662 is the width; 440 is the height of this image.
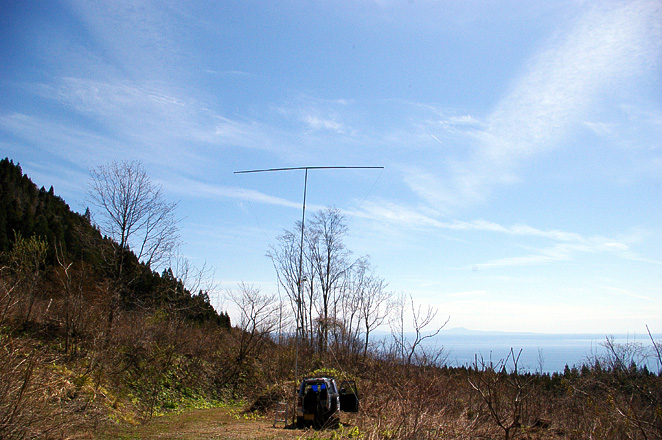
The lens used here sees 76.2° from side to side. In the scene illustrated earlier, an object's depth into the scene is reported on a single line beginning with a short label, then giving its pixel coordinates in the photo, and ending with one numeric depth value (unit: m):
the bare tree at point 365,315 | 31.72
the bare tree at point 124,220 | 22.11
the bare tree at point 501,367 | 6.74
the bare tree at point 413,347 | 14.36
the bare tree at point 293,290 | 32.87
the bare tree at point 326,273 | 34.94
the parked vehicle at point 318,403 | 13.41
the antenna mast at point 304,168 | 13.00
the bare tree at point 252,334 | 26.80
